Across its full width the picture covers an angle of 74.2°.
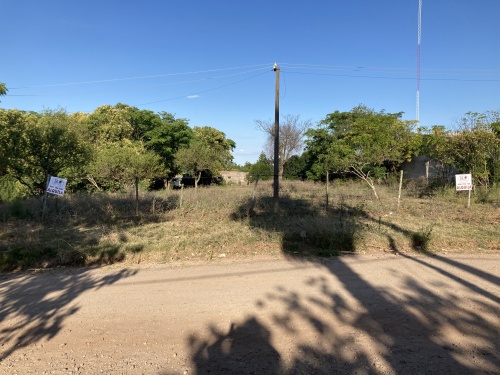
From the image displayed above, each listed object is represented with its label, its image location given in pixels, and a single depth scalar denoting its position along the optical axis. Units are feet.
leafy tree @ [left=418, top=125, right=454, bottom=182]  53.98
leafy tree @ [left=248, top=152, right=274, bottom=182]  102.04
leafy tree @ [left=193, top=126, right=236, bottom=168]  141.90
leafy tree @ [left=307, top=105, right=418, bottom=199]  57.26
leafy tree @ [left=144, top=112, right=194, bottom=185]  111.65
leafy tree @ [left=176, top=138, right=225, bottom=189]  103.45
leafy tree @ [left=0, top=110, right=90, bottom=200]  33.83
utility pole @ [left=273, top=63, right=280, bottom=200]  45.01
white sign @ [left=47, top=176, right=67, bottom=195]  30.73
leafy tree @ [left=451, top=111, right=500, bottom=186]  48.65
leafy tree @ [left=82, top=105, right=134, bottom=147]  97.50
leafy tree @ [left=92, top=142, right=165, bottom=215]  69.72
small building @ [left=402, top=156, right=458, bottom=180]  60.75
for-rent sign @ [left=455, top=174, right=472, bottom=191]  38.73
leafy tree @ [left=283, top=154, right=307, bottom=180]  118.99
